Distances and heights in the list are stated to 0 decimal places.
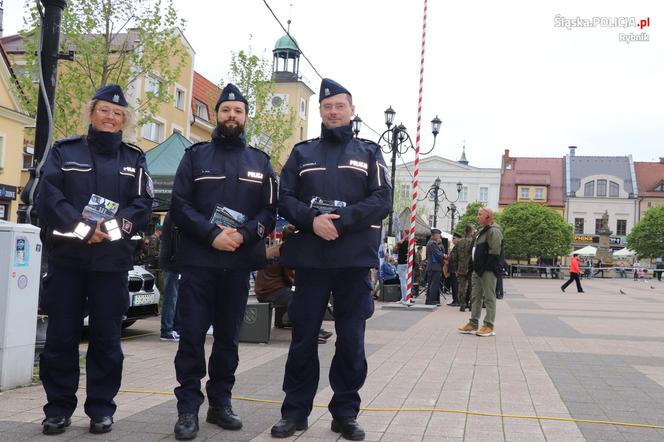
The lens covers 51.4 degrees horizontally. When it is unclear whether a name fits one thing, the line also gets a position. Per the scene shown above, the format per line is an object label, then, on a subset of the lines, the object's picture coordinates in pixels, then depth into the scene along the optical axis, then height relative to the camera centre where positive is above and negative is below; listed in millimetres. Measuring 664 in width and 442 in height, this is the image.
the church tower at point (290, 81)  56366 +13616
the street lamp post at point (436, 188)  32906 +3120
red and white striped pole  15383 +1622
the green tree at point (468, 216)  74175 +4147
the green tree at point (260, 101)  33312 +6918
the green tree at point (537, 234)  66375 +2261
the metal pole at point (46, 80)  6336 +1416
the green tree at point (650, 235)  70875 +2926
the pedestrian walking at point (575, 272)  29691 -538
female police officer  4113 -169
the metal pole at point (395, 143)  21000 +3299
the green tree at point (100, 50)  19266 +5259
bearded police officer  4227 -9
